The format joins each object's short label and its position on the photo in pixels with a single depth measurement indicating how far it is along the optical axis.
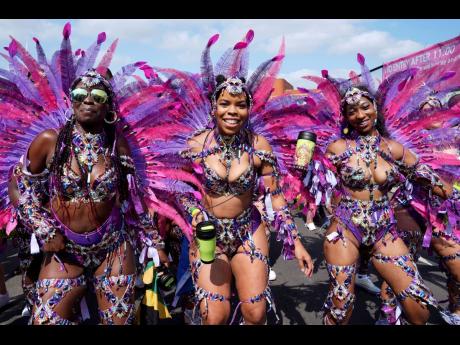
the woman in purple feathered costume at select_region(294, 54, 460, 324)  2.84
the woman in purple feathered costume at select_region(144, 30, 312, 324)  2.51
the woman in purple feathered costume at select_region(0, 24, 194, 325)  2.24
